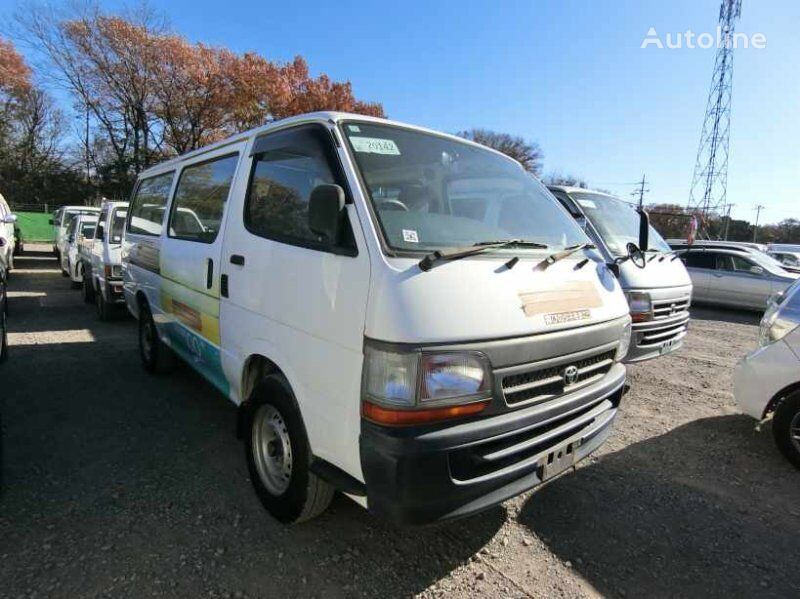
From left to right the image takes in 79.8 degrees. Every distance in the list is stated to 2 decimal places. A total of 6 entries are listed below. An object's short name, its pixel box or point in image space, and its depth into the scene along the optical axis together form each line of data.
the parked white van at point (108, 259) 7.63
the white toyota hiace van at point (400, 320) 1.94
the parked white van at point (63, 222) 13.87
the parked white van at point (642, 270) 4.89
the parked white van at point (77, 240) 10.58
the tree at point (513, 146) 50.56
